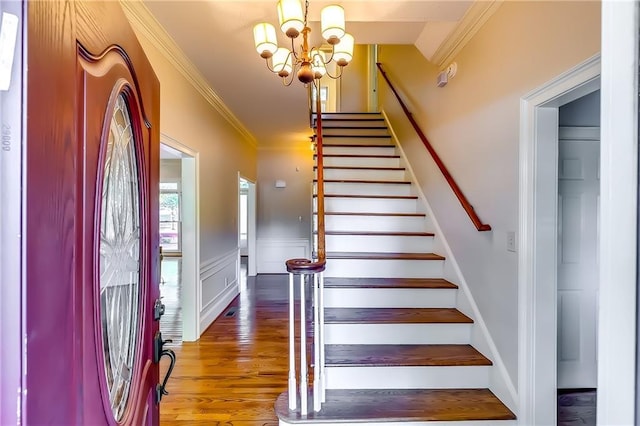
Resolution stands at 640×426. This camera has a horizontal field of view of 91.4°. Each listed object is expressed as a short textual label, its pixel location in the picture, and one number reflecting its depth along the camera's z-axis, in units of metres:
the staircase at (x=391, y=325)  1.80
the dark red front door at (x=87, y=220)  0.46
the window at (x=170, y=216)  9.03
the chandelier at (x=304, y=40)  1.84
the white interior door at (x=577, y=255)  2.22
